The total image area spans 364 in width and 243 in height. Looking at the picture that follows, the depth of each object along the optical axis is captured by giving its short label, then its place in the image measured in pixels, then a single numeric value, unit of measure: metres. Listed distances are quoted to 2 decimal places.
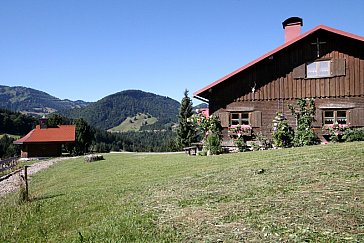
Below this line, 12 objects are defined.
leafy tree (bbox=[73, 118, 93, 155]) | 51.81
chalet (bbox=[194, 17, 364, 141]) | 19.61
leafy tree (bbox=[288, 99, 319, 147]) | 19.22
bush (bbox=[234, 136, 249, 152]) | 20.44
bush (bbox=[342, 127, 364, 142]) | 18.09
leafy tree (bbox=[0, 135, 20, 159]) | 61.59
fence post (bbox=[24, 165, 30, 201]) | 10.25
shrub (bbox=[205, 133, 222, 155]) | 19.44
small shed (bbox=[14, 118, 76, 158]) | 43.91
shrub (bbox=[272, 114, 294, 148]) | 19.75
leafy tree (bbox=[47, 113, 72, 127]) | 55.19
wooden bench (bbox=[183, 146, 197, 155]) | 21.96
